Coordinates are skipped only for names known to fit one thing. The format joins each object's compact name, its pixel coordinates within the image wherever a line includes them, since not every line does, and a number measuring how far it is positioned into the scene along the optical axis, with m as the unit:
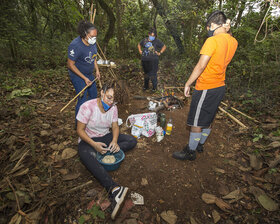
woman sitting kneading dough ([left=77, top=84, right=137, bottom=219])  2.24
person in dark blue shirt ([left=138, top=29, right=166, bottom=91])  5.50
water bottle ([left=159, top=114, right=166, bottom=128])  4.13
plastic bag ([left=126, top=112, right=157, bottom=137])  3.67
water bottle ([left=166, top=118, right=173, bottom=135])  3.77
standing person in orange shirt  2.15
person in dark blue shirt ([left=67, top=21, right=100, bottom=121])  2.98
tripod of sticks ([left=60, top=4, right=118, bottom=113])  3.19
